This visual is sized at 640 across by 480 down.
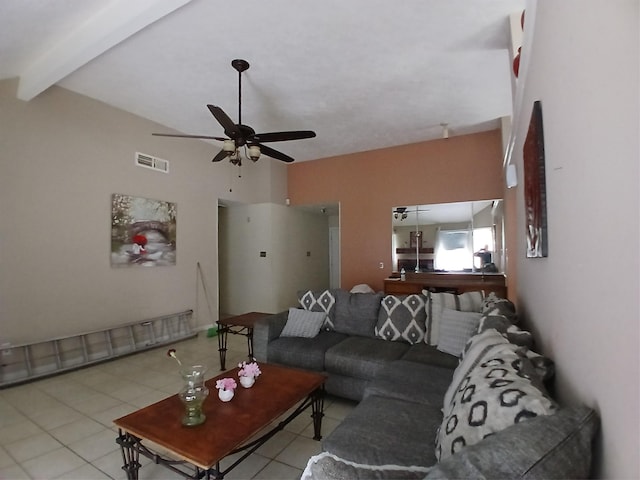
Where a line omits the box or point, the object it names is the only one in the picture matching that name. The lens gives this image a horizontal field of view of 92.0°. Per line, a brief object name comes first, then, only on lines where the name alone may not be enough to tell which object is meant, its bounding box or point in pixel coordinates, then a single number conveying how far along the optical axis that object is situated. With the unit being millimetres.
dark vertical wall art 1280
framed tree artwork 3994
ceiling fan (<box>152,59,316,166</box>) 2896
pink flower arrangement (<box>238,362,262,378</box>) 2000
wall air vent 4266
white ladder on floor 3108
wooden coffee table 1381
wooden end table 3410
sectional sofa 691
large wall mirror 4695
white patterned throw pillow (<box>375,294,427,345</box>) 2865
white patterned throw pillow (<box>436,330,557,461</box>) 872
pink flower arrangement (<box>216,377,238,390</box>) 1814
